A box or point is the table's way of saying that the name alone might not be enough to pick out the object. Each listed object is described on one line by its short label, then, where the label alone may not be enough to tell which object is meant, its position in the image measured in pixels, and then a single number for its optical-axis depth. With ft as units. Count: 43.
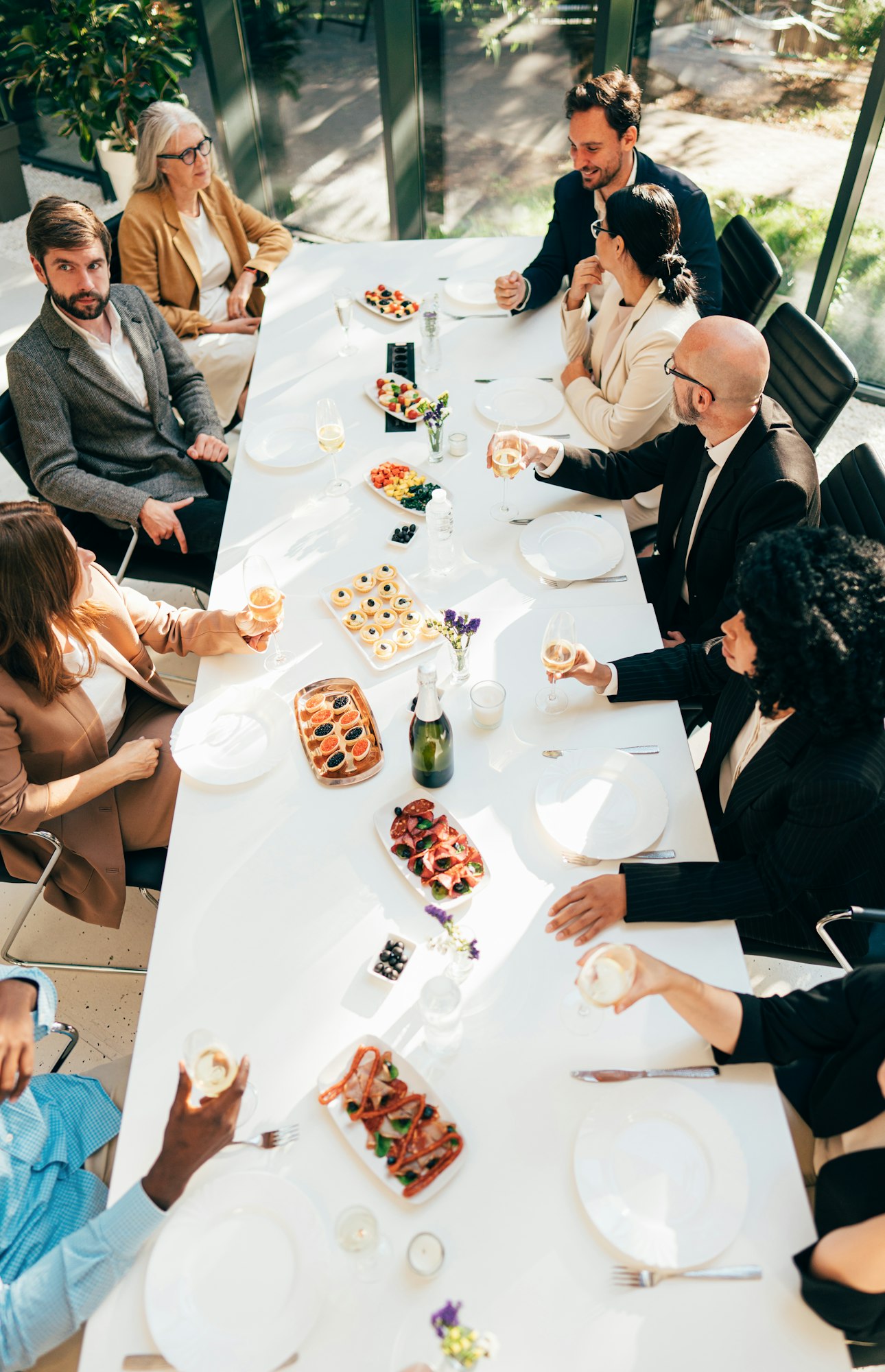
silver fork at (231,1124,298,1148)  4.85
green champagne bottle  6.04
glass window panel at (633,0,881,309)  12.81
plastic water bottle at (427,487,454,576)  7.72
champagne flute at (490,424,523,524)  8.11
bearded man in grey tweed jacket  9.10
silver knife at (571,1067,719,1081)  4.98
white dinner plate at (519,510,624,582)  7.96
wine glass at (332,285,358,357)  10.17
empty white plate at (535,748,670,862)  6.06
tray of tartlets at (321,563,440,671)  7.30
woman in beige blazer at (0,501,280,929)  6.57
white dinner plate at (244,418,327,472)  9.08
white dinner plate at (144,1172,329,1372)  4.23
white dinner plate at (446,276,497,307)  11.10
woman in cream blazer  8.59
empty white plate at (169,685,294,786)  6.55
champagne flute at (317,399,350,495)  8.54
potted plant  15.39
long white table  4.31
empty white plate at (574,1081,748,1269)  4.46
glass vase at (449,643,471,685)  6.94
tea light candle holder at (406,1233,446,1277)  4.35
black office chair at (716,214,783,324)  10.71
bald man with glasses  7.47
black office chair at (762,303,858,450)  8.68
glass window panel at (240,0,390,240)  15.97
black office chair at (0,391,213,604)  9.89
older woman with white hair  11.39
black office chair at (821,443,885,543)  7.41
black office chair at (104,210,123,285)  11.68
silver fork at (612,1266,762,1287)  4.36
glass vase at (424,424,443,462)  8.80
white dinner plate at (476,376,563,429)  9.47
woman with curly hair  5.43
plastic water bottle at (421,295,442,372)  9.86
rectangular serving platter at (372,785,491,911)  5.76
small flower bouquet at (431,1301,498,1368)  3.92
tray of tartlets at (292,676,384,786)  6.47
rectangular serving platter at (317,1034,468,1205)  4.68
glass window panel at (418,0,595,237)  14.49
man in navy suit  10.11
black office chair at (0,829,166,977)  7.30
